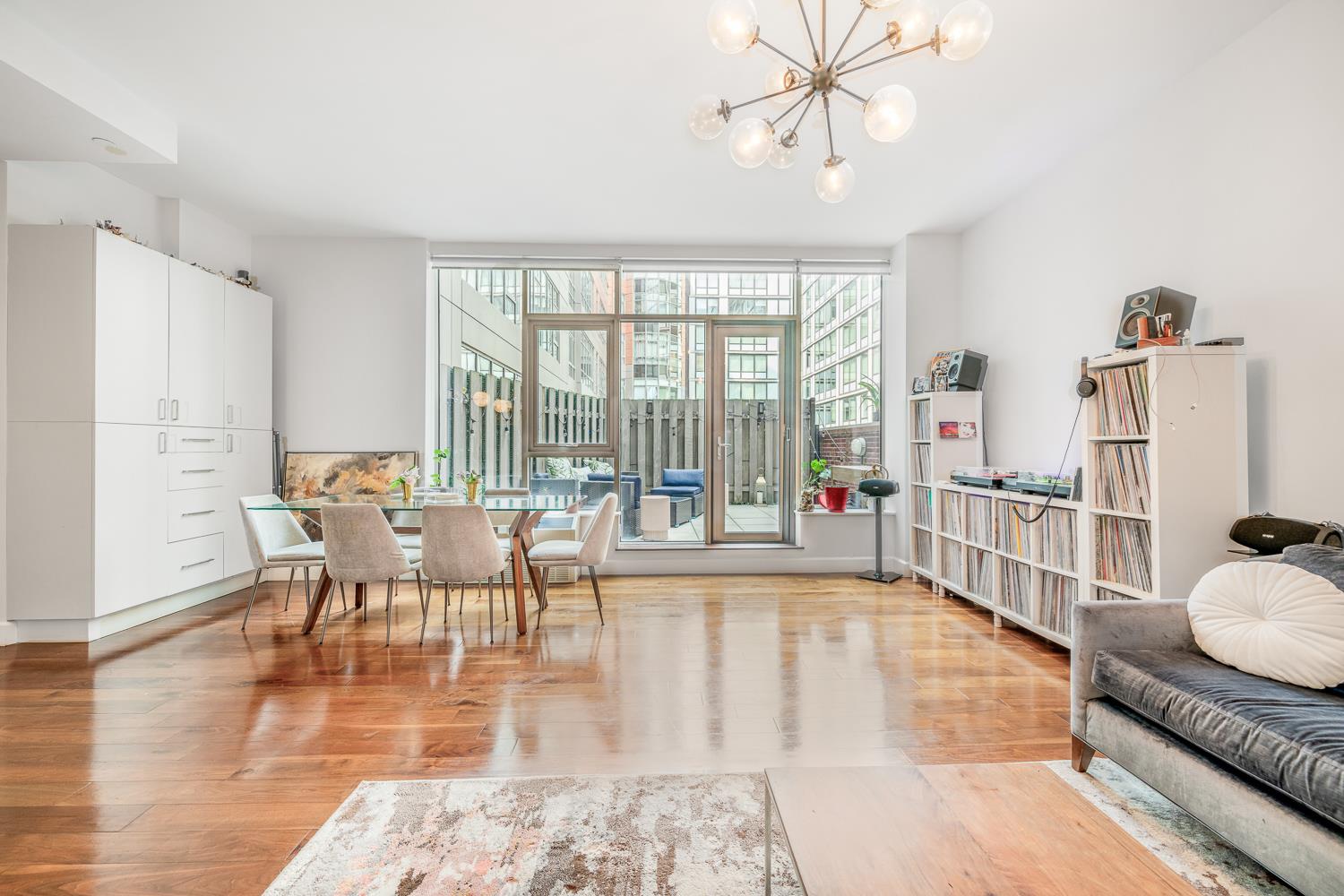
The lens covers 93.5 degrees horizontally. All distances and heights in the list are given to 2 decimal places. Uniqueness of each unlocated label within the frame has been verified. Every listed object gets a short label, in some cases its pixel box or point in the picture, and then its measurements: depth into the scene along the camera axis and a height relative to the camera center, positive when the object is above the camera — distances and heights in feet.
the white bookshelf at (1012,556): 11.24 -2.19
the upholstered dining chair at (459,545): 11.84 -1.79
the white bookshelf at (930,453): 15.94 -0.12
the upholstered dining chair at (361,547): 11.80 -1.81
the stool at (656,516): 19.11 -2.01
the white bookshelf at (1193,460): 8.94 -0.16
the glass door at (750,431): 19.34 +0.56
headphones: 10.11 +0.99
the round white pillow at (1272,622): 5.92 -1.75
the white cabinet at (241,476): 15.74 -0.65
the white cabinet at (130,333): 12.29 +2.42
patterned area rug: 5.38 -3.68
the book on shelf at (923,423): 16.69 +0.69
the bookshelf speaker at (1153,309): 9.70 +2.18
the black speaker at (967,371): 15.61 +1.93
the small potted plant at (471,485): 13.42 -0.73
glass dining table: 12.59 -1.19
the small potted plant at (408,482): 13.55 -0.68
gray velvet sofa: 4.77 -2.53
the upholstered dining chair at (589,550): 13.34 -2.15
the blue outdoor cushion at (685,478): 19.40 -0.88
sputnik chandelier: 5.94 +3.93
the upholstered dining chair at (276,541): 12.84 -1.97
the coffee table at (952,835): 3.79 -2.59
